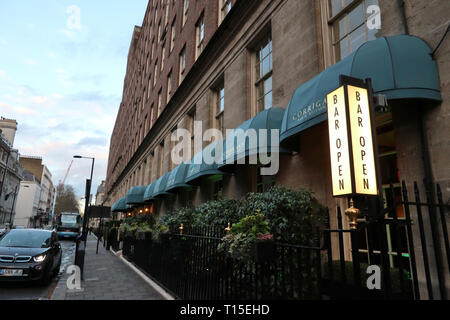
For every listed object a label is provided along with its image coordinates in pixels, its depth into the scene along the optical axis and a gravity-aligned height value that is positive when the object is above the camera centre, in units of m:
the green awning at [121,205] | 28.12 +1.43
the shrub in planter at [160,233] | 8.19 -0.40
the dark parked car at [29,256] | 7.84 -1.10
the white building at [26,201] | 79.25 +4.78
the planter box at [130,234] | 12.97 -0.68
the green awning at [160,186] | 15.55 +1.92
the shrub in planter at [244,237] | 4.38 -0.25
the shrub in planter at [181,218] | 9.61 +0.08
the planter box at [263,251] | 3.92 -0.41
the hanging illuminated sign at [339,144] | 3.29 +0.95
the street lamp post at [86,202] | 9.73 +0.55
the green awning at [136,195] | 21.90 +1.88
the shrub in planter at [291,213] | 5.71 +0.20
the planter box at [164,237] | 8.02 -0.49
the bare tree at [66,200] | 109.00 +7.72
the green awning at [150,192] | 17.88 +1.82
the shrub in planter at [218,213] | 7.75 +0.23
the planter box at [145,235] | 9.77 -0.52
